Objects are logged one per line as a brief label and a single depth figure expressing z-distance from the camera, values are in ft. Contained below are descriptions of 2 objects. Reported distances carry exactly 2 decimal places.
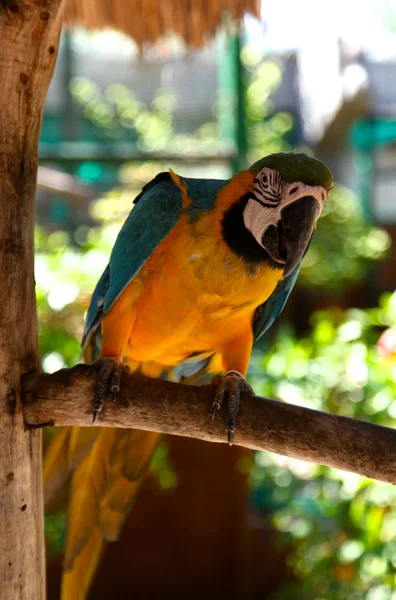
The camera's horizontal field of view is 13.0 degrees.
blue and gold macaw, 4.50
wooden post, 4.27
